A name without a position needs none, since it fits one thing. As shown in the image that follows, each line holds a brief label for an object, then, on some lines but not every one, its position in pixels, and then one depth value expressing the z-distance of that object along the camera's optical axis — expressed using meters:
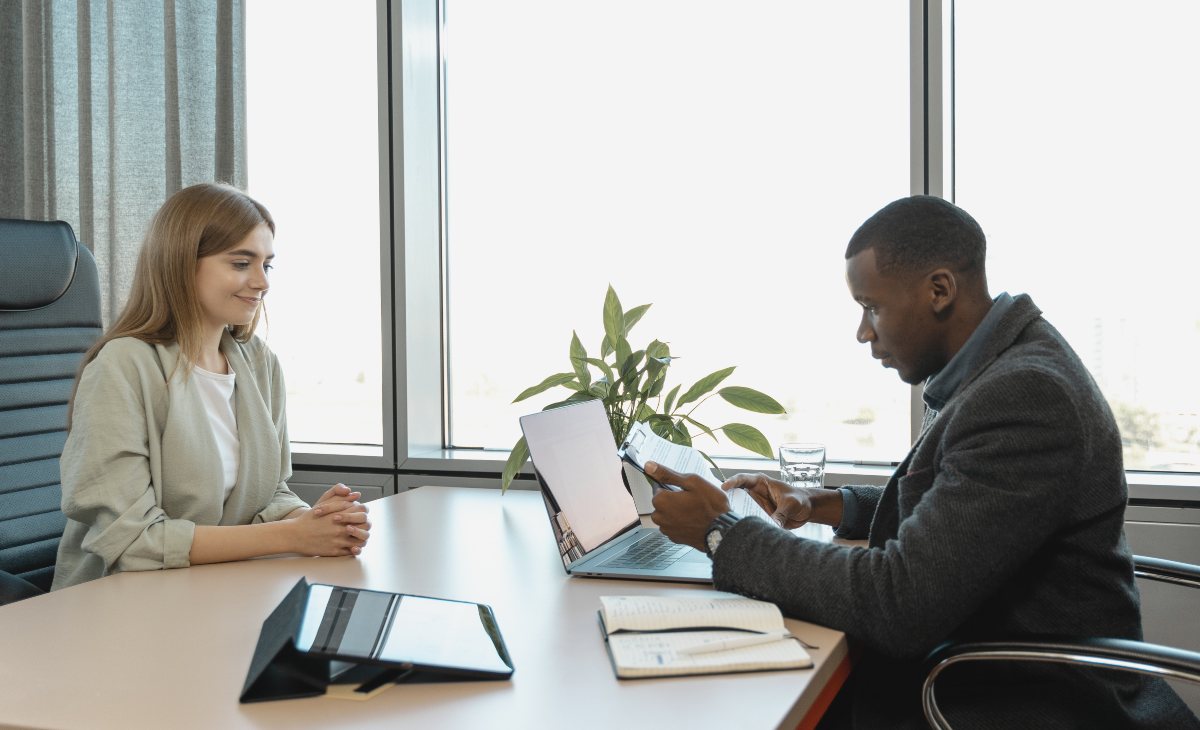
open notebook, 1.03
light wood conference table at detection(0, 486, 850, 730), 0.92
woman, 1.51
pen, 1.06
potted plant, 2.07
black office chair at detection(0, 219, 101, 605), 1.90
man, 1.11
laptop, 1.50
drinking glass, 1.91
